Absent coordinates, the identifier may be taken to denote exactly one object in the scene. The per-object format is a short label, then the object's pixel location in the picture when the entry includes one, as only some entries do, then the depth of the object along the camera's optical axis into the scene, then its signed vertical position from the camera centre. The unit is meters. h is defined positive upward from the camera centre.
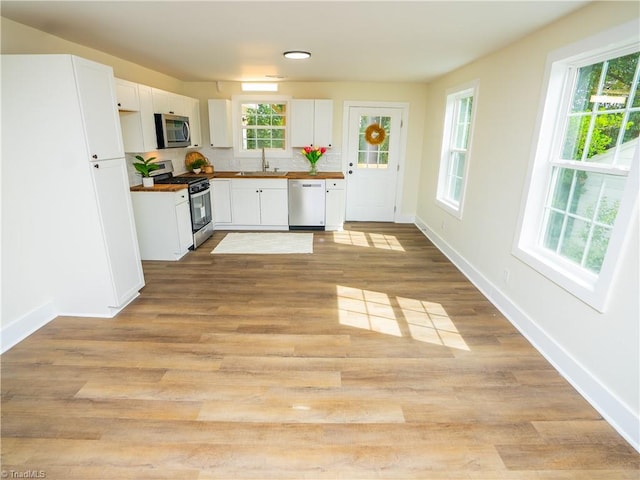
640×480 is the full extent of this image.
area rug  4.68 -1.47
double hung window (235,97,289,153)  5.70 +0.23
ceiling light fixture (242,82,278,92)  5.57 +0.81
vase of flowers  5.52 -0.24
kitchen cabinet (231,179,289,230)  5.36 -1.00
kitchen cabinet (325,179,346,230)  5.42 -1.02
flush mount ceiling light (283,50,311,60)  3.49 +0.85
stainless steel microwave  4.20 +0.08
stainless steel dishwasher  5.40 -1.01
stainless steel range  4.60 -0.82
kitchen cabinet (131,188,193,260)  4.10 -1.02
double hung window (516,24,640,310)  2.00 -0.19
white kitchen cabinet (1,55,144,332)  2.42 -0.43
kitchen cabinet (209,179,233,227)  5.35 -0.97
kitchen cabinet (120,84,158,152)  3.82 +0.13
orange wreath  5.85 +0.10
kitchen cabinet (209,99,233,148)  5.46 +0.23
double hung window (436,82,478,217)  4.19 -0.10
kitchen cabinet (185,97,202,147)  5.17 +0.24
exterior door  5.80 -0.38
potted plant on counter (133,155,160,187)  4.06 -0.38
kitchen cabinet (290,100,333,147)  5.48 +0.26
